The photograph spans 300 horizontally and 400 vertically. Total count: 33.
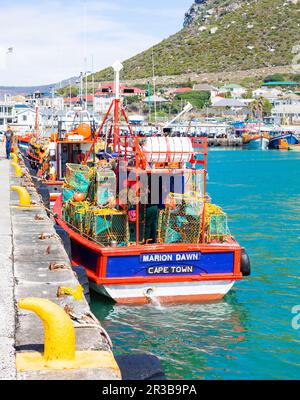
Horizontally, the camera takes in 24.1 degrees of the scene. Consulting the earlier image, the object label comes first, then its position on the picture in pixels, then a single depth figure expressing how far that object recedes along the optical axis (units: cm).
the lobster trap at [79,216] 1451
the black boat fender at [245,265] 1417
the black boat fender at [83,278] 1101
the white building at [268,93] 15025
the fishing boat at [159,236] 1301
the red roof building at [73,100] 9953
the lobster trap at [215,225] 1395
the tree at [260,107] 14175
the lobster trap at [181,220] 1364
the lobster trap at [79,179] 1675
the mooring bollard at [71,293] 898
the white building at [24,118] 8336
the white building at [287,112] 13650
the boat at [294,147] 10144
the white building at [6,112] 9148
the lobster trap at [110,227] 1404
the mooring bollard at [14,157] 3460
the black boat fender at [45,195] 2151
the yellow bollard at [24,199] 1744
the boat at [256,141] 10188
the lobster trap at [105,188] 1499
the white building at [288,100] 14075
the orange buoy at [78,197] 1614
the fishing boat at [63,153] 2475
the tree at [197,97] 14591
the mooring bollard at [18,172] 2678
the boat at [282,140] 10206
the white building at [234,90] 16275
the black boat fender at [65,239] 1324
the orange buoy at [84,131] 2545
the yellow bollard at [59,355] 666
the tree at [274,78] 17438
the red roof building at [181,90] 15690
